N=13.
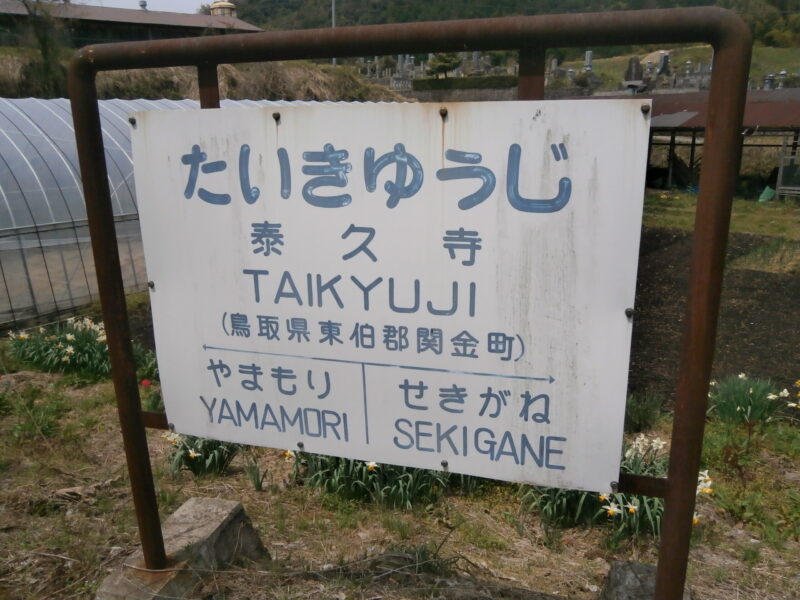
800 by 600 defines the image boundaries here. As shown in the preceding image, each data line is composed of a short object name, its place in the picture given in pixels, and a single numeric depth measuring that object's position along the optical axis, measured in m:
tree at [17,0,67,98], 19.55
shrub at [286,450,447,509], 3.11
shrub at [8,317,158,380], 5.04
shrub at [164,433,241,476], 3.43
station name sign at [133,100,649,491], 1.55
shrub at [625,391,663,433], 4.11
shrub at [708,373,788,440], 3.98
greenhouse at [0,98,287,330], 6.82
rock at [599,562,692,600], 2.14
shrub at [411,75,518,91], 37.97
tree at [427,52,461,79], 46.41
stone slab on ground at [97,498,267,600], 2.19
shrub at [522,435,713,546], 2.85
